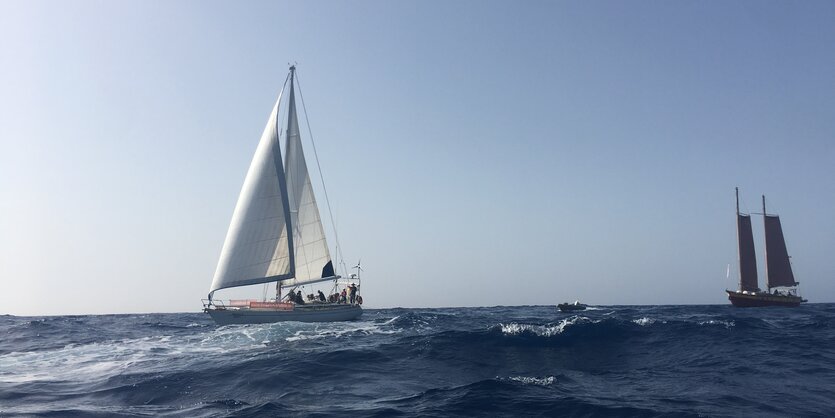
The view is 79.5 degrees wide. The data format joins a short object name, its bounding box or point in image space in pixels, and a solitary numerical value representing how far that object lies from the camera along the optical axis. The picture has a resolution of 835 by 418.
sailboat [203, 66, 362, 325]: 39.25
